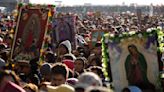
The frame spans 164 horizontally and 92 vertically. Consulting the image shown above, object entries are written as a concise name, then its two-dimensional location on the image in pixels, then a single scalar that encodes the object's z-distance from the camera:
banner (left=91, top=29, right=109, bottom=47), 19.32
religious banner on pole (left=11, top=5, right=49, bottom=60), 12.55
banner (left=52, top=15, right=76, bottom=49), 18.15
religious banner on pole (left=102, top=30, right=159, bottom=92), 9.36
